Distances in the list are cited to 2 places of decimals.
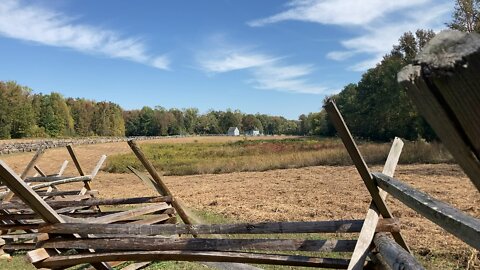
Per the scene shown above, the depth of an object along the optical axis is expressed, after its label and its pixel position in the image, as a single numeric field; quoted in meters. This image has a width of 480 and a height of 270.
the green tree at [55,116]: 98.56
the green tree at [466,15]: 31.34
